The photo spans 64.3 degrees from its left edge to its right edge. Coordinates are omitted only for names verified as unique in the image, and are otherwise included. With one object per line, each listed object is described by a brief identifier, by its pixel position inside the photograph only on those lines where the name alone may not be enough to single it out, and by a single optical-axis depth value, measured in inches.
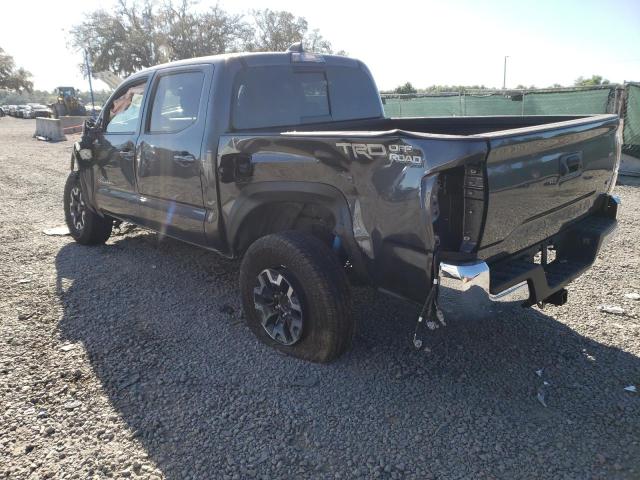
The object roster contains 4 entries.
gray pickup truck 97.8
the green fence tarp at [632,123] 391.9
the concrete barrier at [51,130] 837.6
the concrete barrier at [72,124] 957.8
